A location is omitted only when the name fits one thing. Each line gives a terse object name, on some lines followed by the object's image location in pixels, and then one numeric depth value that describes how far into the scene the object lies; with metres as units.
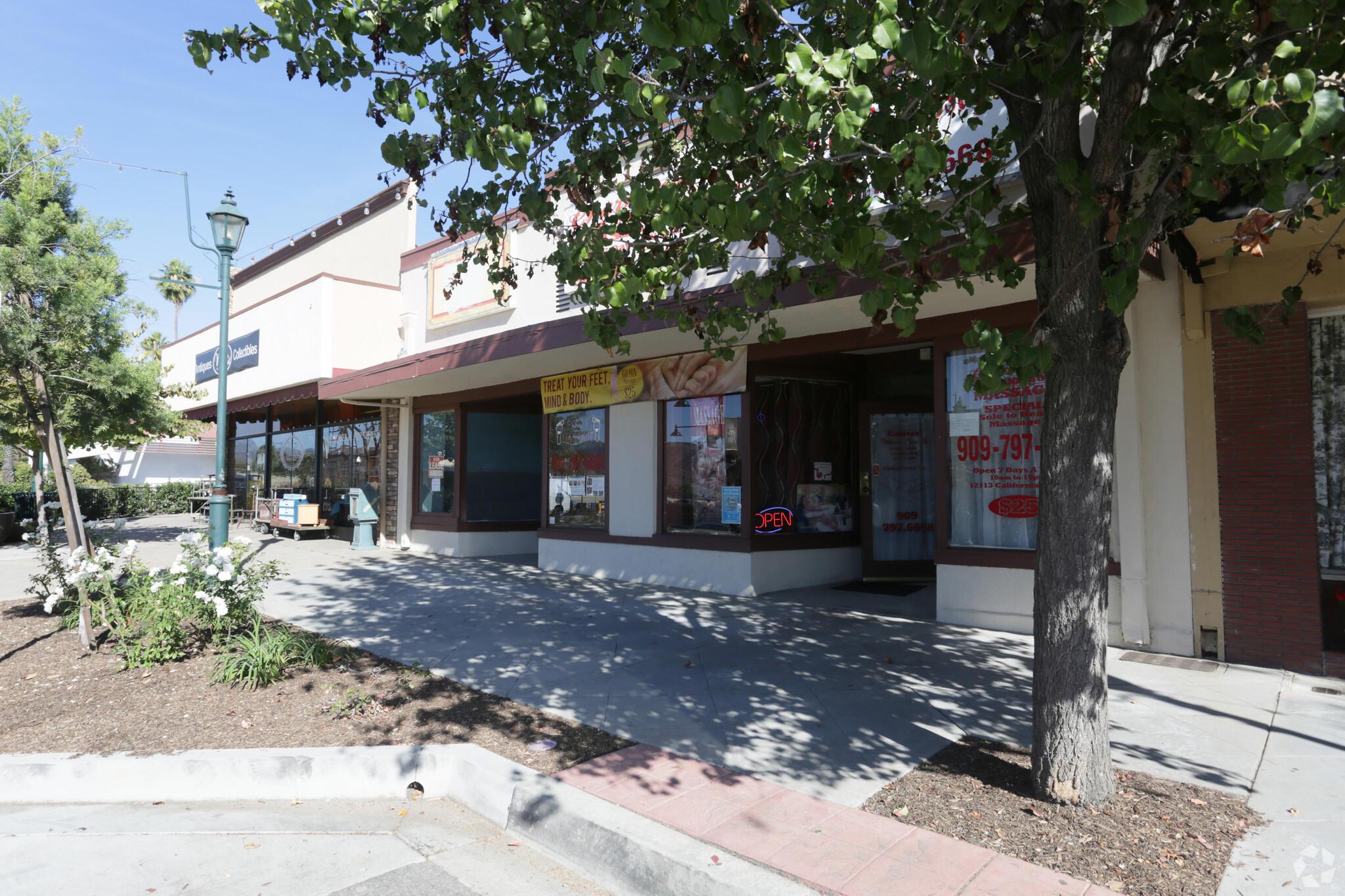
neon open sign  9.50
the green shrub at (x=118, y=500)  18.39
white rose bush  6.23
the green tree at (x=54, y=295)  7.21
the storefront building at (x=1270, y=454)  5.89
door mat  9.38
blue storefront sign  19.28
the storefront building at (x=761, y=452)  6.69
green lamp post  8.42
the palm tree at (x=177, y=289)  37.78
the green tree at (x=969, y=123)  2.98
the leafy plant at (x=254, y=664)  5.66
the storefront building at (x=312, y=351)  16.38
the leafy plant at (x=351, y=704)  5.08
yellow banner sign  9.62
